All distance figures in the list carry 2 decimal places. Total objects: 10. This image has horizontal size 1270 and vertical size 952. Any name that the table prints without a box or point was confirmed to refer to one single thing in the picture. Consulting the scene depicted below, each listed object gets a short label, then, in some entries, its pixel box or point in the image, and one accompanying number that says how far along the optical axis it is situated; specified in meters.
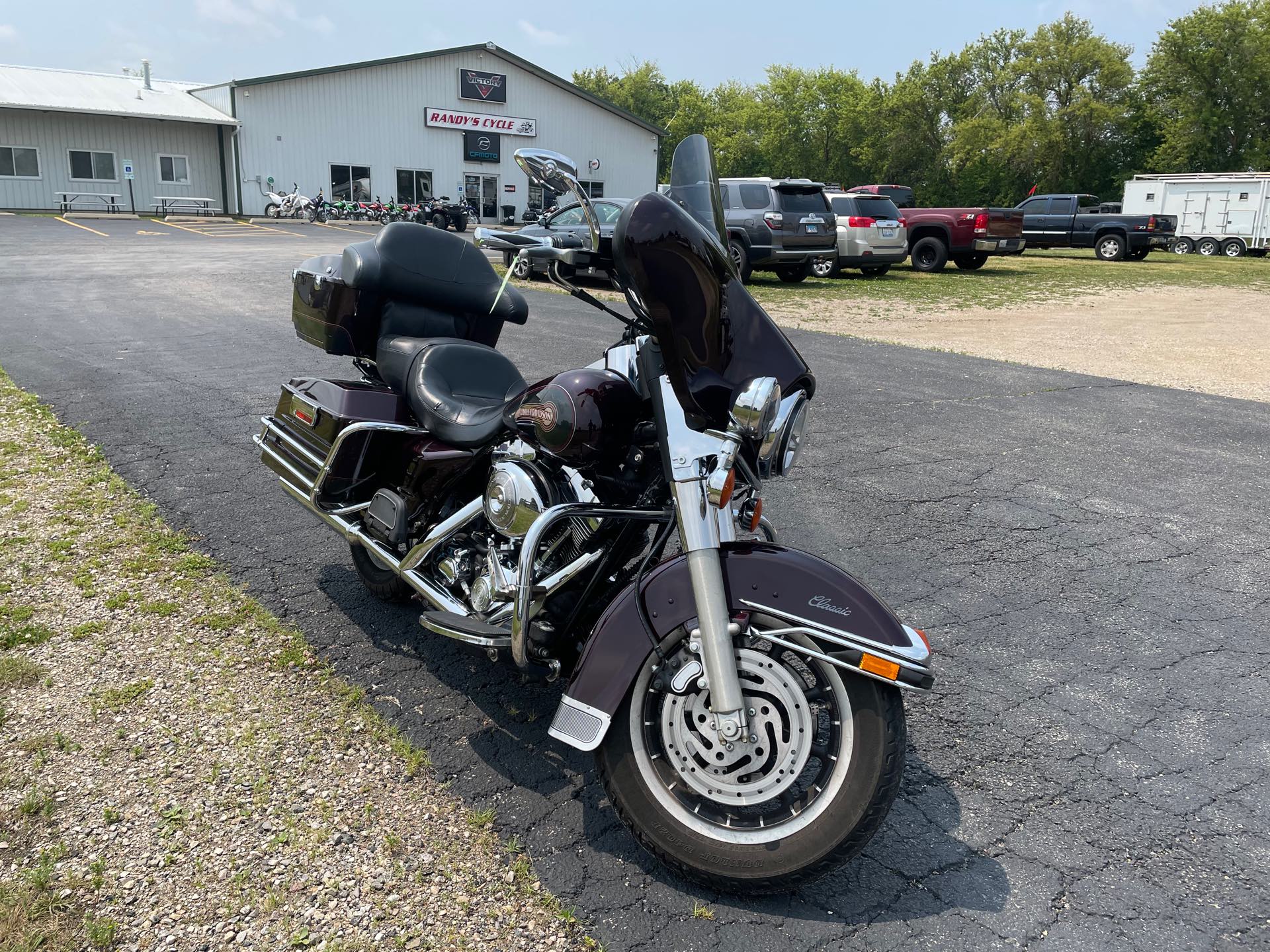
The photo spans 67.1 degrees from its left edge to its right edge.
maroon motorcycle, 2.33
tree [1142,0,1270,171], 54.81
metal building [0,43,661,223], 36.50
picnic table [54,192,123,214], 36.19
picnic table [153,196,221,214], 36.19
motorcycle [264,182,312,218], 37.00
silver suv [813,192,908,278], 20.19
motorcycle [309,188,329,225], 37.03
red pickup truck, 22.05
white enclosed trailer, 33.69
